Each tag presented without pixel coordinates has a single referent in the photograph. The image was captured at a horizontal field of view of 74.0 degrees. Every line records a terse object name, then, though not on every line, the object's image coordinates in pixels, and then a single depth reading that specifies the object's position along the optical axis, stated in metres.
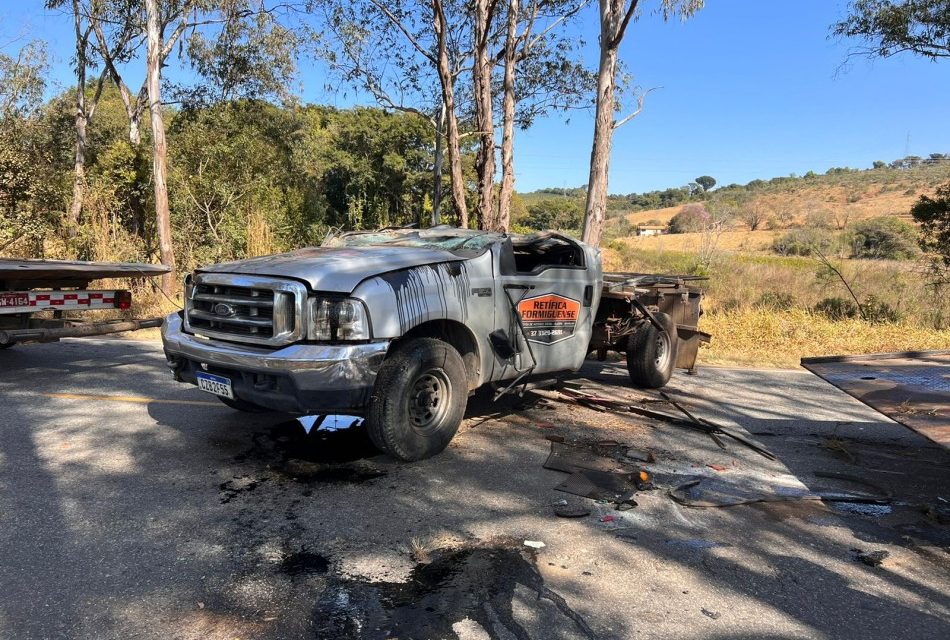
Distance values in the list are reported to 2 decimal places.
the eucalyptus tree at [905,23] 13.93
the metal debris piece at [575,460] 4.57
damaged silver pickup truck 3.99
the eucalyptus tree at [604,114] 13.35
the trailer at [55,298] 6.38
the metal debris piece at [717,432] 5.16
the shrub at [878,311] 13.93
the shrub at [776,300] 15.18
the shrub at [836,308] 14.59
